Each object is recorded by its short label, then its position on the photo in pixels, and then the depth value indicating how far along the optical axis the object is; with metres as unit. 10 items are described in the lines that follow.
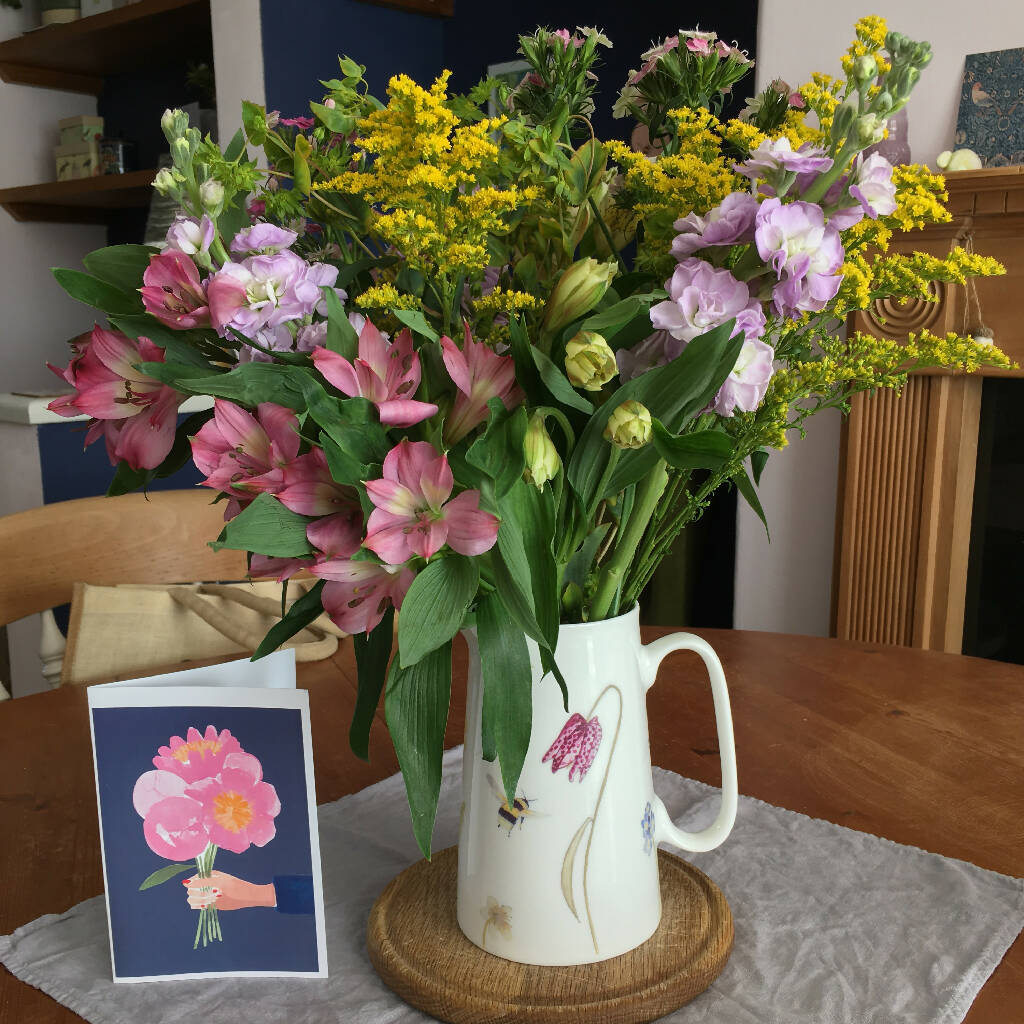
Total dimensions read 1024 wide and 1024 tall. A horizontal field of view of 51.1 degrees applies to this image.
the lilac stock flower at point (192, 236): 0.49
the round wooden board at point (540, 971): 0.57
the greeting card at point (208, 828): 0.58
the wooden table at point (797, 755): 0.74
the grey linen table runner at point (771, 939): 0.59
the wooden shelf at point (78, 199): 3.53
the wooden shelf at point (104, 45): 3.36
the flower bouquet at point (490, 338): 0.45
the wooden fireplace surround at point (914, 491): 2.23
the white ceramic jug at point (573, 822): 0.57
